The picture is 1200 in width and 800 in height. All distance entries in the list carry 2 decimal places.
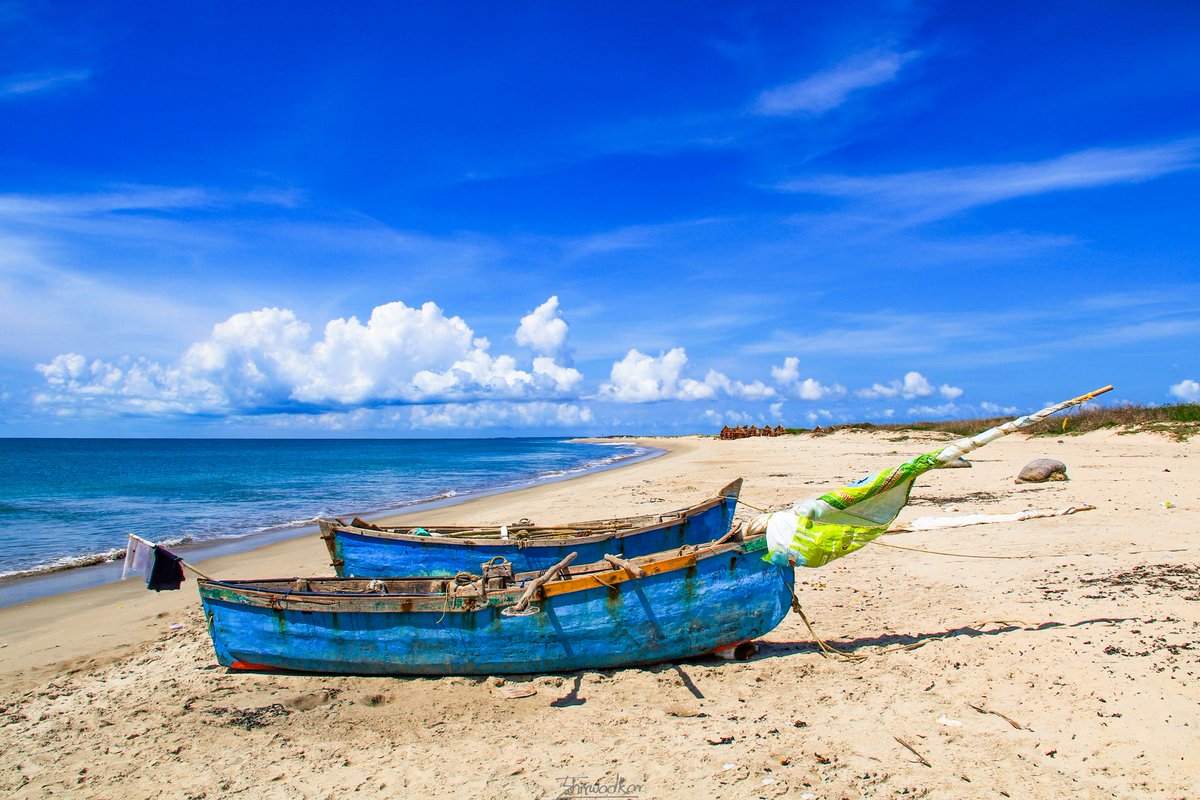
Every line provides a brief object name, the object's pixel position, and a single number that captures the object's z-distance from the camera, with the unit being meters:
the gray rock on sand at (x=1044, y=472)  17.67
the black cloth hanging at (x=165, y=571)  7.37
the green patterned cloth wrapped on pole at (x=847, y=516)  6.70
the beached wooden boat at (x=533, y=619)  6.59
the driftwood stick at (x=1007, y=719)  5.04
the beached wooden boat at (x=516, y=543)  9.45
